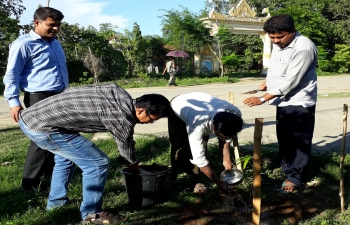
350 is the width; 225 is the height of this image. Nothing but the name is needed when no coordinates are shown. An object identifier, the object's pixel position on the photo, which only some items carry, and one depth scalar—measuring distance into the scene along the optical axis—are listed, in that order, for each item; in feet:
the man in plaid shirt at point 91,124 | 9.51
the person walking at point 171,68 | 60.90
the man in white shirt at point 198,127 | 10.23
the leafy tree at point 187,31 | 79.56
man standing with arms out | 12.57
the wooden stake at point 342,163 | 11.17
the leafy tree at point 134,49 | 76.95
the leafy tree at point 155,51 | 82.94
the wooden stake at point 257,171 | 8.84
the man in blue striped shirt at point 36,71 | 12.44
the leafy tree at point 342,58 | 98.84
